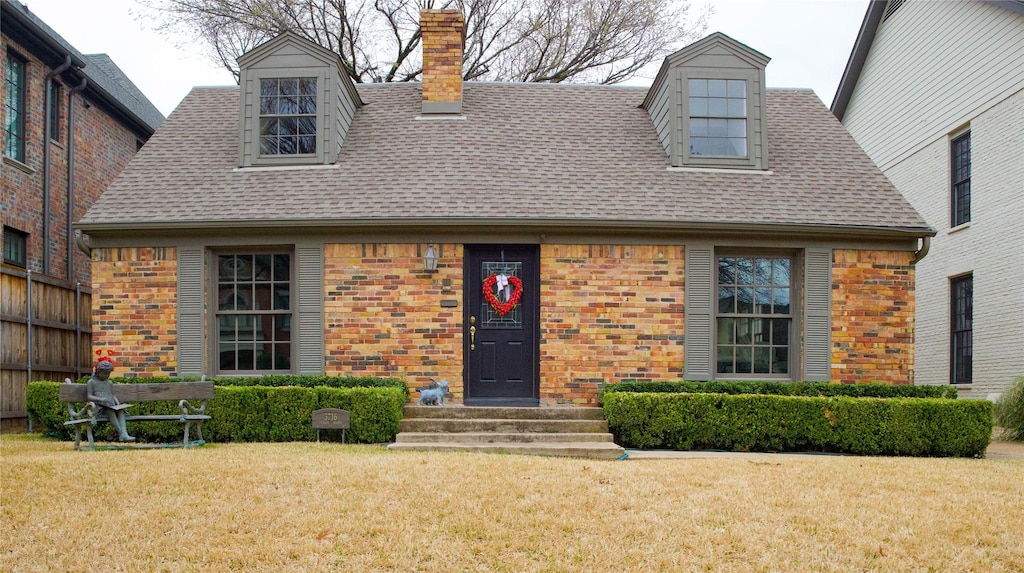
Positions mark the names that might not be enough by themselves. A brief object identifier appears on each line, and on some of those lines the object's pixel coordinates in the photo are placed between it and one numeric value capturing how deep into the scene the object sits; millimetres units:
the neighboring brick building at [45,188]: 10508
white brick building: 12367
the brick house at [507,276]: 10195
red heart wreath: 10383
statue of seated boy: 8023
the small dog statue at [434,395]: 9609
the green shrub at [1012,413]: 10523
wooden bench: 8016
